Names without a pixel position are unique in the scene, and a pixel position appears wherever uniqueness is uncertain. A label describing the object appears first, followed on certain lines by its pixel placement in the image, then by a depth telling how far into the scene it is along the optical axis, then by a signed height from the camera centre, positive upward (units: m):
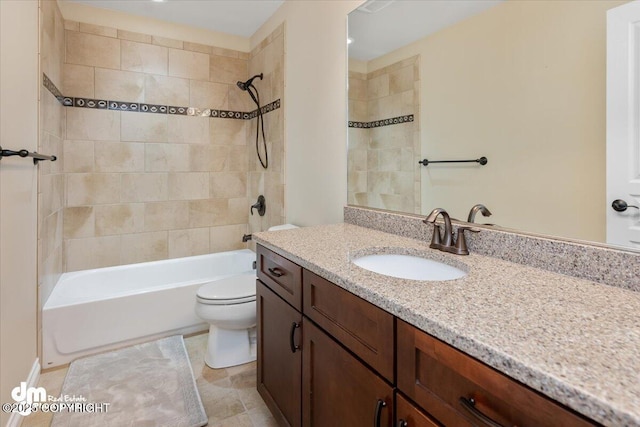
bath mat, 1.62 -0.97
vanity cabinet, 0.58 -0.38
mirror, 0.98 +0.38
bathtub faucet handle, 3.08 +0.04
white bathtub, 2.08 -0.65
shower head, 3.04 +1.15
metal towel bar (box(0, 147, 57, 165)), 1.33 +0.24
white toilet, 1.98 -0.64
